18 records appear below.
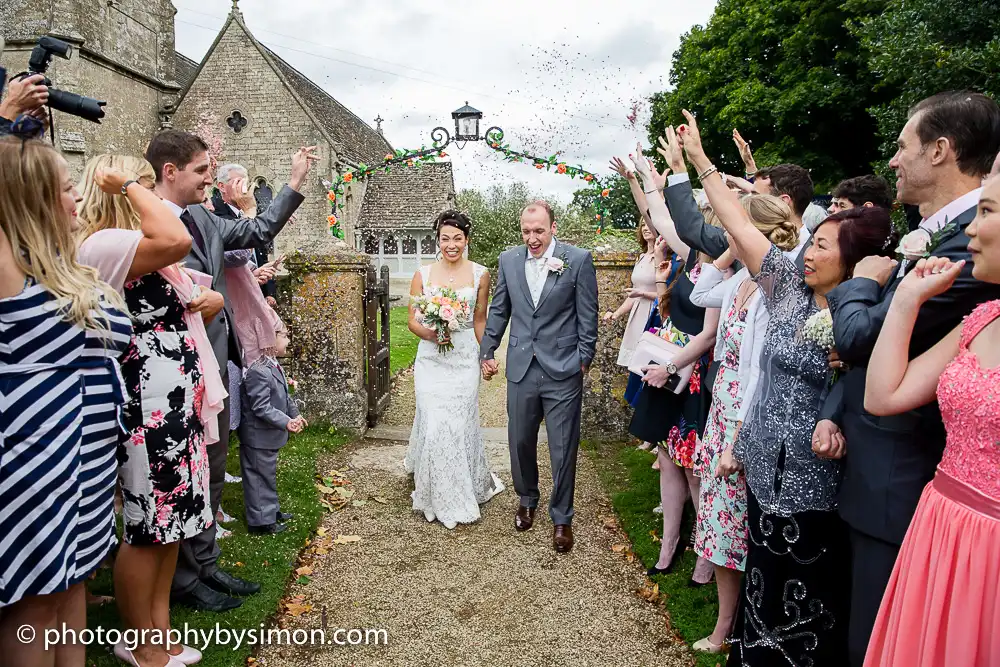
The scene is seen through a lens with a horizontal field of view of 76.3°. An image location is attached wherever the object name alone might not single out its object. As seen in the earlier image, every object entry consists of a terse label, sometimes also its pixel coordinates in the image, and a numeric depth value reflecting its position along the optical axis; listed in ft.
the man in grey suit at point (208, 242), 12.21
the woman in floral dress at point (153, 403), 9.26
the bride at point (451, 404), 17.78
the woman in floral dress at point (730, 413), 10.20
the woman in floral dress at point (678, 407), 13.19
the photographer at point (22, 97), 9.92
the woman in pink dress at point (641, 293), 18.66
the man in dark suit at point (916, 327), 7.20
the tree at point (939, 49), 23.85
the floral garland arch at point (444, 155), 29.45
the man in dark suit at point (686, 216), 10.29
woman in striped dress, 7.34
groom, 16.49
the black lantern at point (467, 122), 30.32
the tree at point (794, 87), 57.82
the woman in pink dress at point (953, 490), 6.00
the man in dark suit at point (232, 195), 16.15
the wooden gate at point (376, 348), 25.77
